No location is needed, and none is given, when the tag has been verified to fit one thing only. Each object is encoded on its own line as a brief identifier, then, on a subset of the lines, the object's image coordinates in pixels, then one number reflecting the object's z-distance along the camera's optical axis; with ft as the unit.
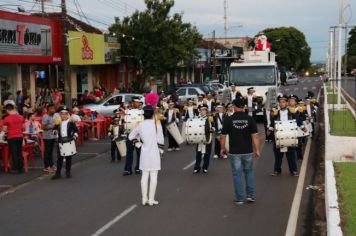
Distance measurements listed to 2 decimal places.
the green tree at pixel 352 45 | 391.08
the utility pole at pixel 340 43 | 79.38
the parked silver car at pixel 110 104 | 84.43
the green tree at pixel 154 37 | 121.08
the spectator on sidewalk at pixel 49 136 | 45.83
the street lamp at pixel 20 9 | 87.51
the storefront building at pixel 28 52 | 77.82
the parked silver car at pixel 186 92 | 113.50
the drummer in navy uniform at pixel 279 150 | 42.19
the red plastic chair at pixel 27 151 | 48.17
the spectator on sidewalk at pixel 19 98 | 75.48
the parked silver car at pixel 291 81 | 265.54
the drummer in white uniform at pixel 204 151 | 44.11
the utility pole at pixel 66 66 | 79.30
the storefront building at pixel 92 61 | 98.32
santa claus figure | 100.00
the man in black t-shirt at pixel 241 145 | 32.86
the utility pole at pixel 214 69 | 197.20
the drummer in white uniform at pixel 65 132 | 43.50
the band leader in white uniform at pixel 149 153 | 32.68
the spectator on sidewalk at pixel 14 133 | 45.85
